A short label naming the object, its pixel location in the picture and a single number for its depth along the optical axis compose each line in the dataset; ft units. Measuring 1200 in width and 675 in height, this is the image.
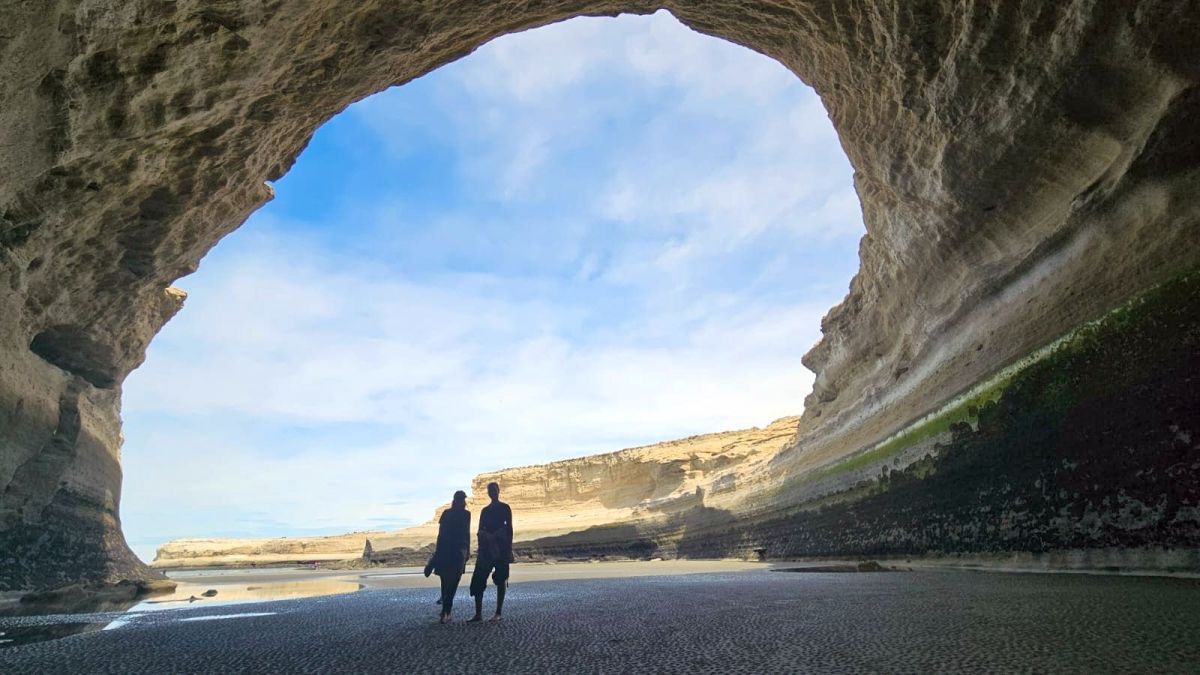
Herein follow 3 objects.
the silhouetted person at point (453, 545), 19.87
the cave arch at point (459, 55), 22.89
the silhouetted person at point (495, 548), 19.21
